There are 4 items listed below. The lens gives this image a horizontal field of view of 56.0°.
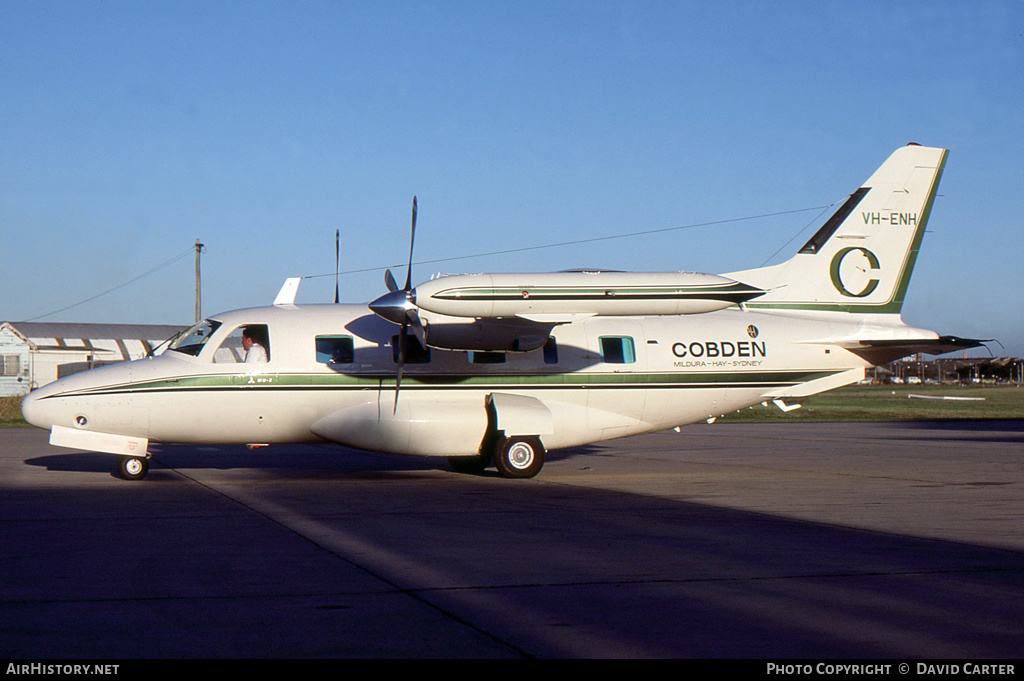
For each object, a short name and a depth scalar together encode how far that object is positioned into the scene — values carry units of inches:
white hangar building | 2701.8
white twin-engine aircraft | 619.8
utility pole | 1958.7
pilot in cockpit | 661.9
